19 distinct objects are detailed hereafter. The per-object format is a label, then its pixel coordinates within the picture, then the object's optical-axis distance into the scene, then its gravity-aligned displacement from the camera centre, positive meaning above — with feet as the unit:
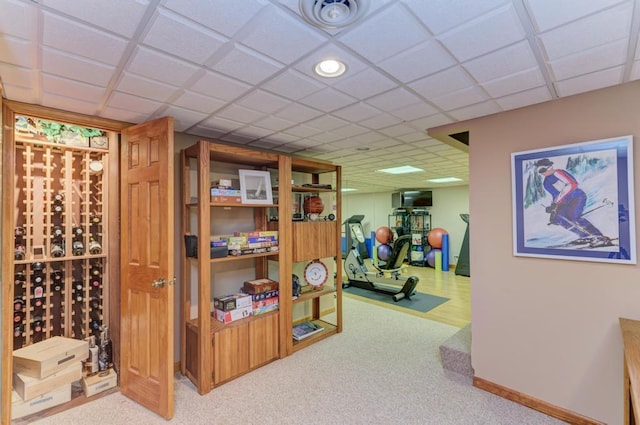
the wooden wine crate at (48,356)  7.45 -3.85
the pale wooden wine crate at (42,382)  7.12 -4.37
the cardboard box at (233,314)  8.85 -3.17
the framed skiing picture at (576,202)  5.99 +0.25
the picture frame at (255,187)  9.21 +0.93
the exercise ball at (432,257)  26.68 -4.14
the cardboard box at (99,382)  7.92 -4.77
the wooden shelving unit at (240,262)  8.13 -1.70
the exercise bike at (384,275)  17.22 -4.35
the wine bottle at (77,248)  9.18 -1.03
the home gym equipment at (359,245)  28.40 -2.73
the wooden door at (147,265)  7.04 -1.31
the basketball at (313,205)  11.80 +0.40
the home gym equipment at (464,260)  23.33 -3.91
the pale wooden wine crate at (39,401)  6.95 -4.77
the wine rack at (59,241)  8.65 -0.80
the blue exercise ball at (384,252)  28.78 -3.89
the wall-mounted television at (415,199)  27.73 +1.53
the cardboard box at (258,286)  9.71 -2.50
